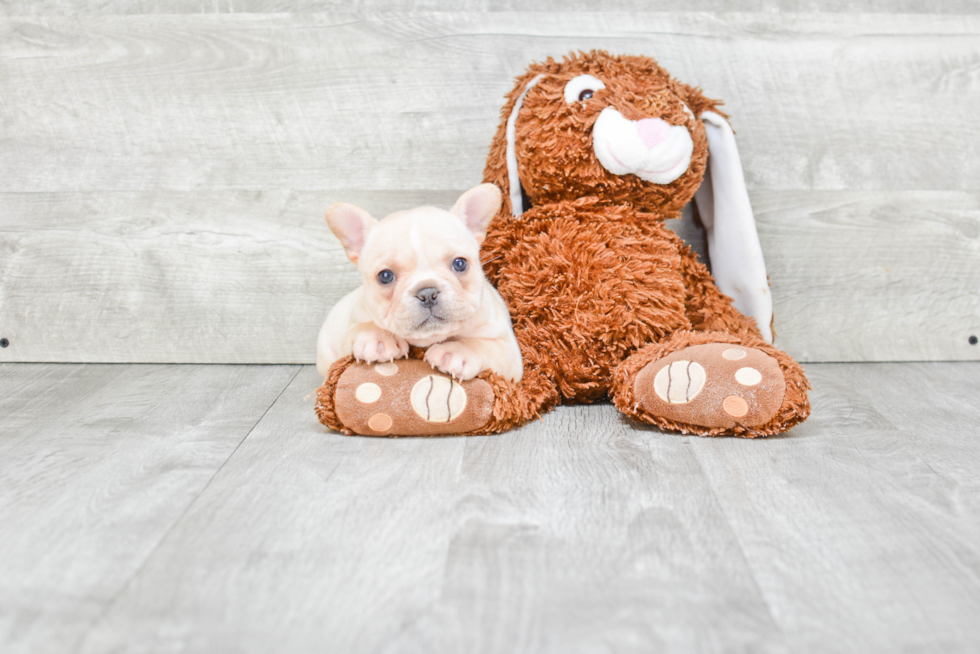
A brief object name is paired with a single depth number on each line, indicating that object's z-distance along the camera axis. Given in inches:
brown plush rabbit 40.1
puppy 38.7
